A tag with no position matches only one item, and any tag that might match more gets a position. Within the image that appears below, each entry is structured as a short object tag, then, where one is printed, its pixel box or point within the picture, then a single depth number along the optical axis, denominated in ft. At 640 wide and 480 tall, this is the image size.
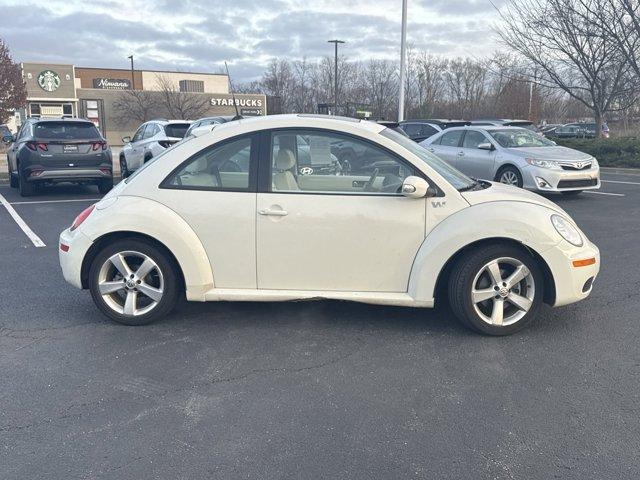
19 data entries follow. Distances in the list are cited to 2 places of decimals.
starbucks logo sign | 148.77
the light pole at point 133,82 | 199.93
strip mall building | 148.56
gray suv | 38.29
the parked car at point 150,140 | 45.24
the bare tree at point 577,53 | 61.31
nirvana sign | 201.87
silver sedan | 36.52
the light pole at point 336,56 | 131.85
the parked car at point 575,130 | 106.64
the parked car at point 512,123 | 53.31
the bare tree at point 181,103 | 154.61
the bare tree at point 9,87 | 83.76
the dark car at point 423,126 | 59.36
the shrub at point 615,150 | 60.70
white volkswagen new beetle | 14.01
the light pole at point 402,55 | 70.33
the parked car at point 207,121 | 46.32
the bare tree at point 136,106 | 155.33
